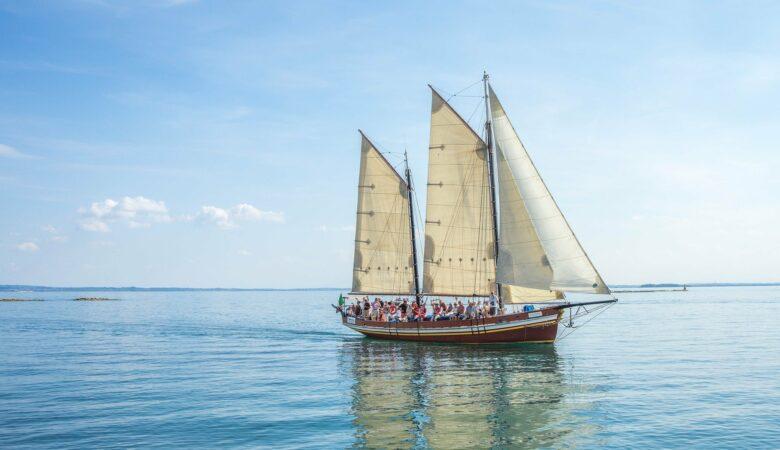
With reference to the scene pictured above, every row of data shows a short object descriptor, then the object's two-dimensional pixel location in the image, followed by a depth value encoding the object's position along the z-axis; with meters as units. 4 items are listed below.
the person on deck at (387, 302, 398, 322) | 55.41
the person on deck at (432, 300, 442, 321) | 52.11
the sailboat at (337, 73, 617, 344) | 44.00
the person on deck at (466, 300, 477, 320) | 49.65
